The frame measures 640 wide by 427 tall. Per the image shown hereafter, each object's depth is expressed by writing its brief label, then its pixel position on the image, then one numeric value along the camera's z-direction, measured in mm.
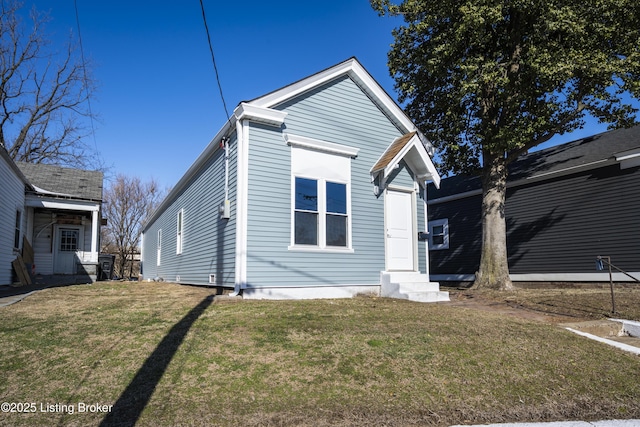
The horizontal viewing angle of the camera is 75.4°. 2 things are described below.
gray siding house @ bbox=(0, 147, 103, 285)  14945
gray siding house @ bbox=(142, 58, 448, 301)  8531
